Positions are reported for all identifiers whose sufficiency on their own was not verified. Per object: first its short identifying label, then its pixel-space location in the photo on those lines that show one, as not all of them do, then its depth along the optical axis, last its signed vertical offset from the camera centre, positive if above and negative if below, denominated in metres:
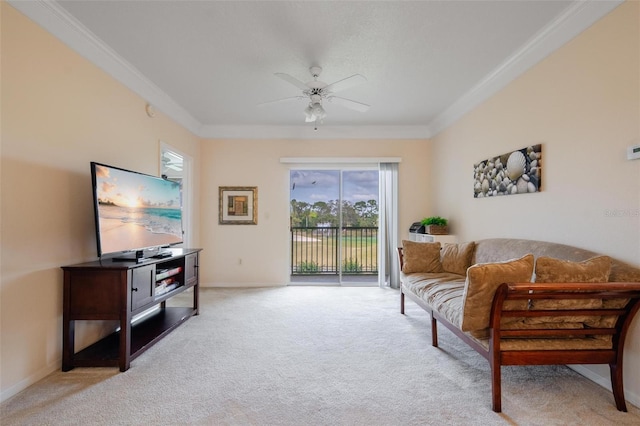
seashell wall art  2.56 +0.43
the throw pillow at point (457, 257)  3.13 -0.48
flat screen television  2.21 +0.05
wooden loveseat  1.62 -0.59
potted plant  4.09 -0.15
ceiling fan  2.55 +1.25
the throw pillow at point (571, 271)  1.73 -0.35
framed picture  4.81 +0.22
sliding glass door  5.00 -0.10
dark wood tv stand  2.12 -0.65
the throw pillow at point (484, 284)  1.68 -0.42
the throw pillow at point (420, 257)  3.31 -0.49
